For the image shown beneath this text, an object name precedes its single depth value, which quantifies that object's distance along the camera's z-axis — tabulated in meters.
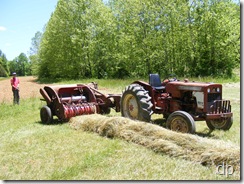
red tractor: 5.17
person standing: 11.33
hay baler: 7.30
